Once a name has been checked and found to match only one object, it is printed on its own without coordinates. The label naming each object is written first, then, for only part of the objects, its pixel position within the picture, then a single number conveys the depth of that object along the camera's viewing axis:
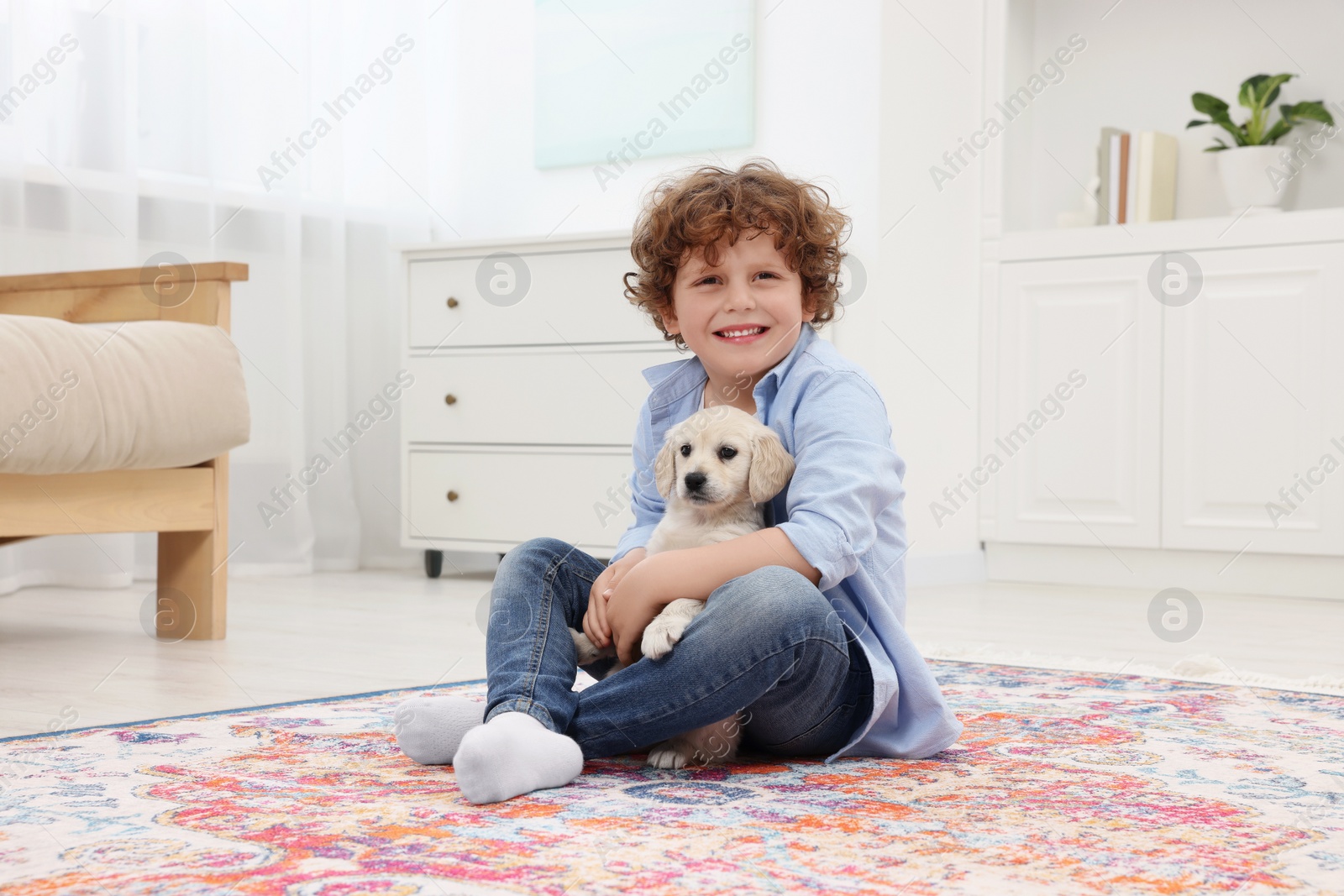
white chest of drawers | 3.32
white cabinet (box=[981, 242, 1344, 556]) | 3.32
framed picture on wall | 3.63
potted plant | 3.54
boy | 1.19
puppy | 1.30
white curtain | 3.16
